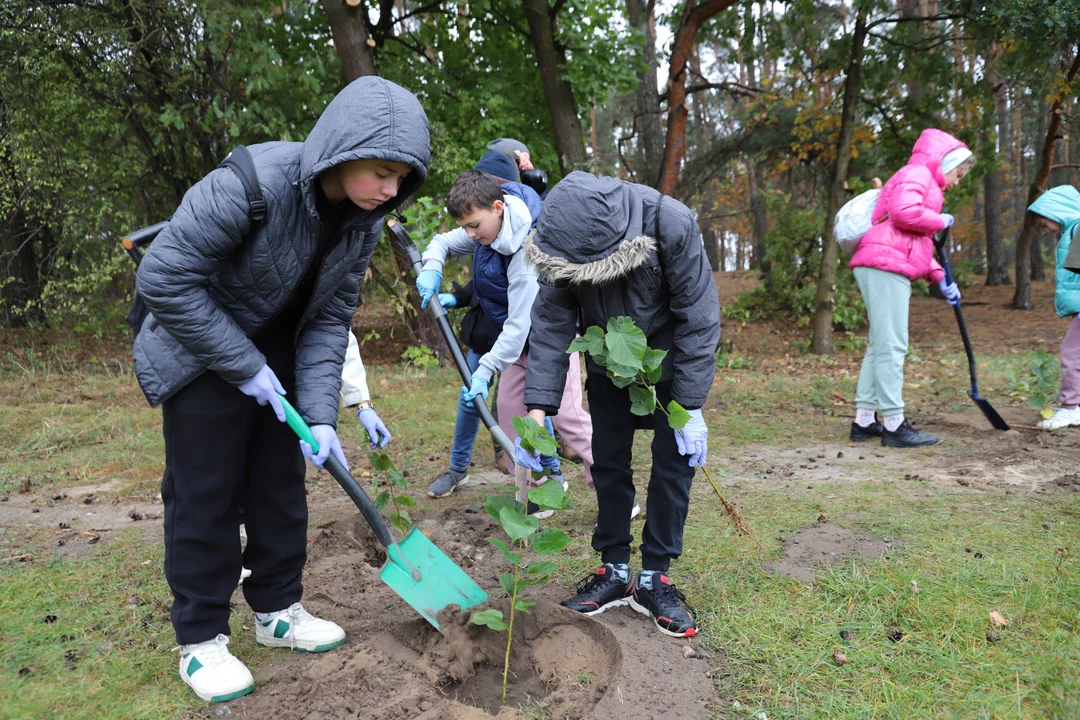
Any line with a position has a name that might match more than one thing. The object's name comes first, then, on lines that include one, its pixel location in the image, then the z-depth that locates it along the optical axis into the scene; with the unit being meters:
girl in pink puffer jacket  5.21
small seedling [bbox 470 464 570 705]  2.46
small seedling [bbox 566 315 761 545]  2.61
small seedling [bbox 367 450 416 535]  2.96
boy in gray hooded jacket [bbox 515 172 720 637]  2.47
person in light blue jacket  5.43
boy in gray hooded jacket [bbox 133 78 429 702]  2.12
